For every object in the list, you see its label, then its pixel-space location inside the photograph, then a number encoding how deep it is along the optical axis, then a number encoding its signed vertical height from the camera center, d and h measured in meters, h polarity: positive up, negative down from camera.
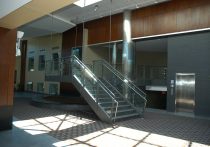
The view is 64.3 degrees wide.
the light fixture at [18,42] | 4.93 +1.02
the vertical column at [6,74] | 4.43 +0.07
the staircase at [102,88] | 6.03 -0.41
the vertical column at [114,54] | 9.73 +1.38
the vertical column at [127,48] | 8.70 +1.56
